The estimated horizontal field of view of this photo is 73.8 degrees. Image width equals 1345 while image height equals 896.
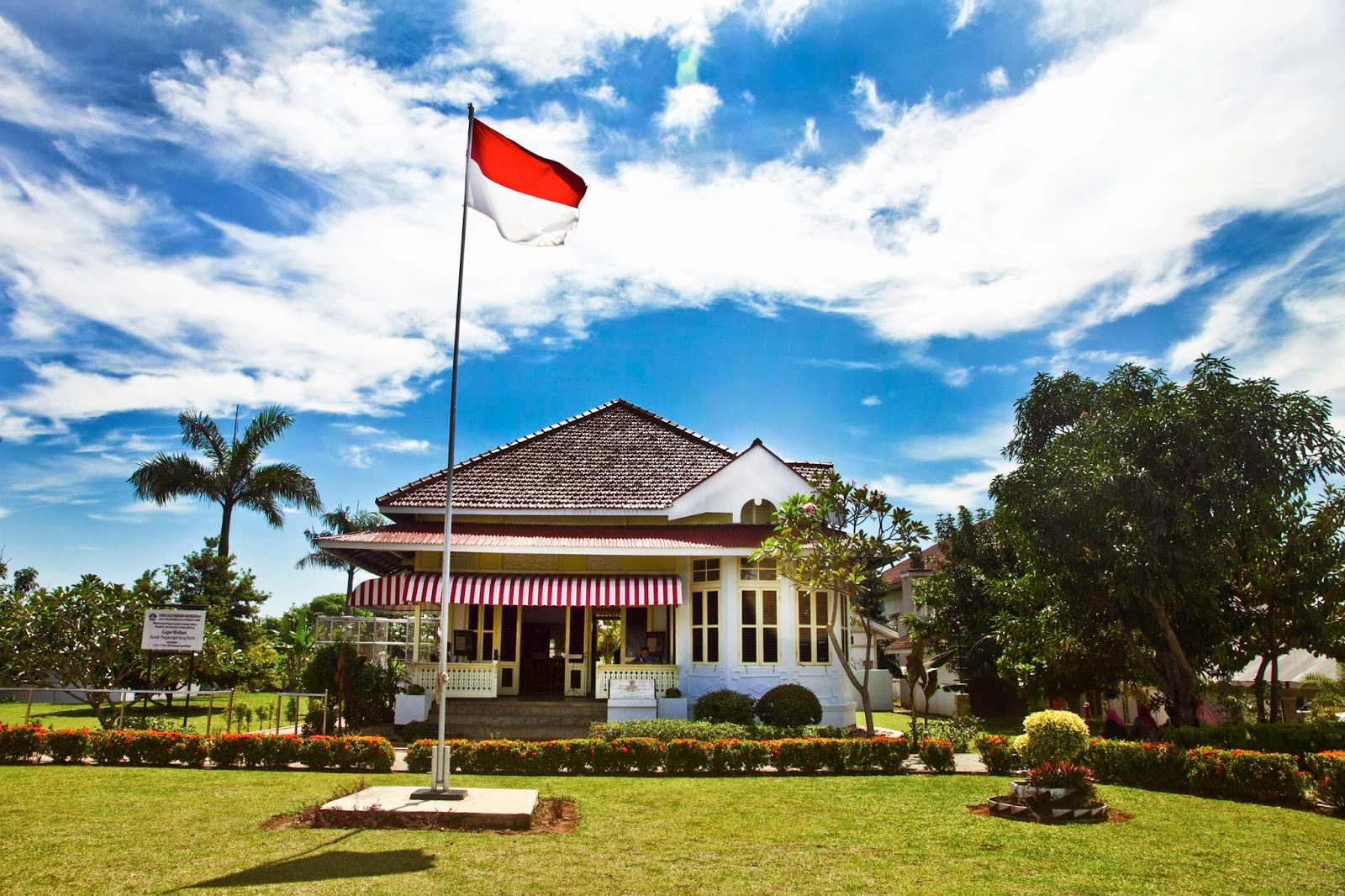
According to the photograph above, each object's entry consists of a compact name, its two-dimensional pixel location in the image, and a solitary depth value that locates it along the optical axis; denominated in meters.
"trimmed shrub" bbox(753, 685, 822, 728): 18.67
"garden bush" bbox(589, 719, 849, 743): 16.53
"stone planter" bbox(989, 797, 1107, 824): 11.33
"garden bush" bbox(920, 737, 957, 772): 15.39
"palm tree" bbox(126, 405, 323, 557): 33.44
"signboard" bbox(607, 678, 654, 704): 19.14
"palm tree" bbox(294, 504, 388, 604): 49.00
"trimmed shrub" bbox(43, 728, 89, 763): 14.65
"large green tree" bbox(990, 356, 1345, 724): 16.38
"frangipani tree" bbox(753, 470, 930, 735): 17.45
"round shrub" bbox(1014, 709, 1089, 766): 12.08
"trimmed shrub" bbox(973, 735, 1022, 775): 15.20
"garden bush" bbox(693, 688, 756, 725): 18.45
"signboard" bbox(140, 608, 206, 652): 18.22
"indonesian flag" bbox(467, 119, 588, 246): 12.47
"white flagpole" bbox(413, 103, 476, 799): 10.84
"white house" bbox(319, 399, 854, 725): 20.17
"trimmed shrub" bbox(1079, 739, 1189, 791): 13.72
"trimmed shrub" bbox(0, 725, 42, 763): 14.60
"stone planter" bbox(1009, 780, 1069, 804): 11.41
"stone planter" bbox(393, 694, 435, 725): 18.91
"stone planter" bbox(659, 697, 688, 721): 19.42
